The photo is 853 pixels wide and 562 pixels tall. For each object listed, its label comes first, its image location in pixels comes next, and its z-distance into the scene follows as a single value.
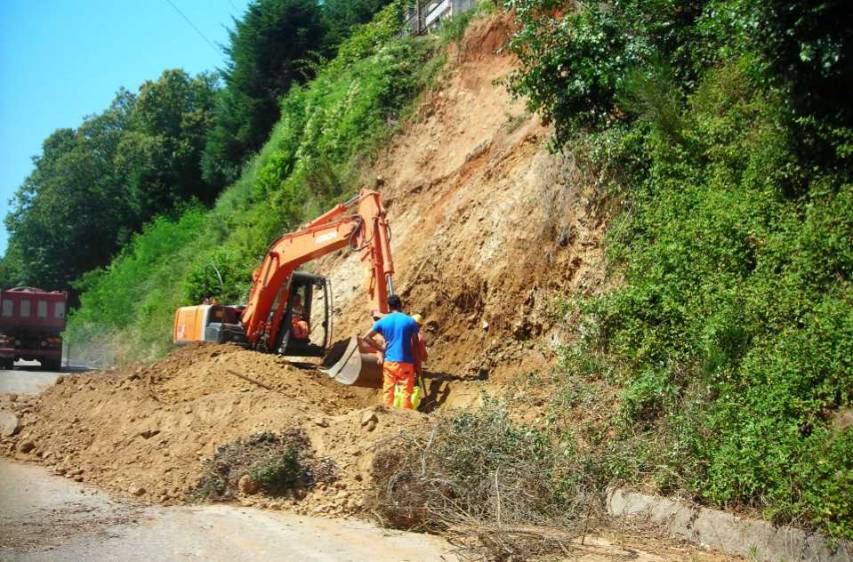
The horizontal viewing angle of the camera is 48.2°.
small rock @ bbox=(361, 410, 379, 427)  9.73
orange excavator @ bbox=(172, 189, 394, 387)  14.26
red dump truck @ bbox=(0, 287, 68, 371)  31.11
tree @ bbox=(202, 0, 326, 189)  37.69
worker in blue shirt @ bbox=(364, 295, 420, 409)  12.21
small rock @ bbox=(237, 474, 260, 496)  9.14
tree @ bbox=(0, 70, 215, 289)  46.44
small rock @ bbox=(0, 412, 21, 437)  12.71
